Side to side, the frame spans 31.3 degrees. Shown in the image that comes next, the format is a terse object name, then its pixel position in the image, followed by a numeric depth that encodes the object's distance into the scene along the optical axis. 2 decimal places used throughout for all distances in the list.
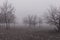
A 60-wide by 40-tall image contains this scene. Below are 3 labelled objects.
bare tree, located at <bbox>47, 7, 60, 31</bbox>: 32.19
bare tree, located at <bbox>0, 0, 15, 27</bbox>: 33.75
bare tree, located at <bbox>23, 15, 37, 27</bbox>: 64.03
